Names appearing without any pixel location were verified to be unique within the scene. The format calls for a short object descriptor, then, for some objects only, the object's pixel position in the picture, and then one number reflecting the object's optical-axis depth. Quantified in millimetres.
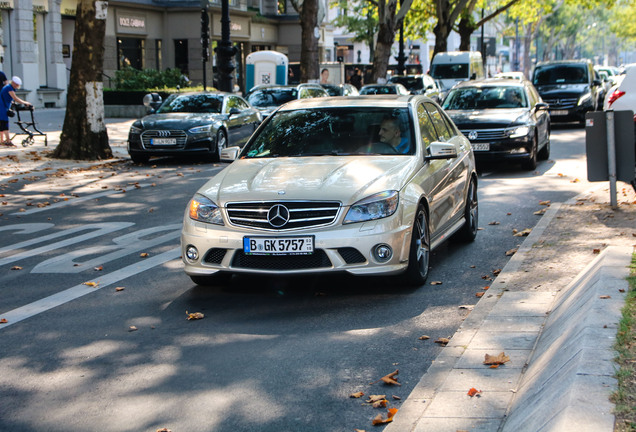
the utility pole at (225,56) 26927
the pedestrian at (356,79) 54750
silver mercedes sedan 7105
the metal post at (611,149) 10688
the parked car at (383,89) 28281
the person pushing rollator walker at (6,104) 21297
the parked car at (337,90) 28734
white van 42156
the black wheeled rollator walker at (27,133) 21891
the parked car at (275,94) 23703
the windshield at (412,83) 33969
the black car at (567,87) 29062
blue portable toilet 42406
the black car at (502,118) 16672
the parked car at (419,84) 33588
